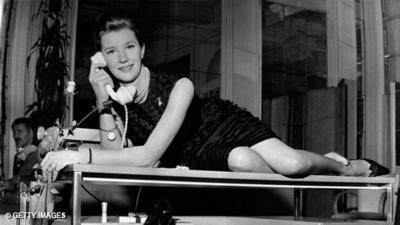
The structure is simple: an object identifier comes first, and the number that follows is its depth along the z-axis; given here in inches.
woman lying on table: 77.9
